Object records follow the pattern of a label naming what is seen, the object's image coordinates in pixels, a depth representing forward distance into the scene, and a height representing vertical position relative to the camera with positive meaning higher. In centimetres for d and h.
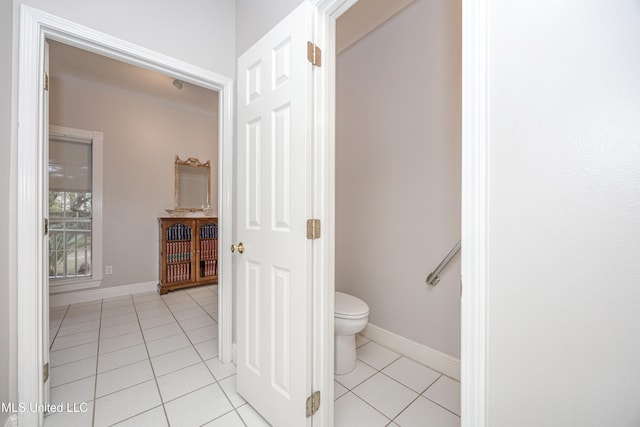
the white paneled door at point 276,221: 115 -4
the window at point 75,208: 307 +5
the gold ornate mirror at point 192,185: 392 +44
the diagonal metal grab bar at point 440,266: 169 -38
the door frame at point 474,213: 69 +0
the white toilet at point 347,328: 170 -80
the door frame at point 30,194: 126 +9
